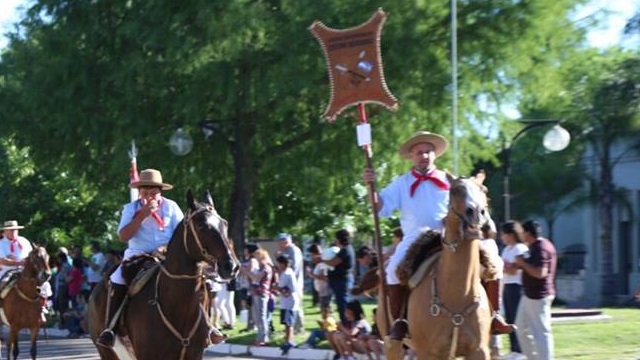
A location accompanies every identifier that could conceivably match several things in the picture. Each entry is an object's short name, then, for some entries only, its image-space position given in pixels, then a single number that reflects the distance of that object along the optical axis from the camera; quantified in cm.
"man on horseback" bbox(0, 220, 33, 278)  2098
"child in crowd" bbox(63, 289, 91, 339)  3064
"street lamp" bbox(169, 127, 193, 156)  2712
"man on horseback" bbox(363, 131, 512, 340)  1170
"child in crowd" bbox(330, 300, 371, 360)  1928
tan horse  1055
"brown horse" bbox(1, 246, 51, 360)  2083
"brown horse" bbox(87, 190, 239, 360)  1152
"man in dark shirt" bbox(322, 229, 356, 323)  2191
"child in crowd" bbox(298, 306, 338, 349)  2029
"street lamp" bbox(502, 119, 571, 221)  2533
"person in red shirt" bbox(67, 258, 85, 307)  3150
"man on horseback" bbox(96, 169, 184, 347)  1220
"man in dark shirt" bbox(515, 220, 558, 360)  1638
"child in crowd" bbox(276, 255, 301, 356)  2284
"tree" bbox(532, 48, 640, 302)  2964
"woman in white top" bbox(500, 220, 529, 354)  1775
